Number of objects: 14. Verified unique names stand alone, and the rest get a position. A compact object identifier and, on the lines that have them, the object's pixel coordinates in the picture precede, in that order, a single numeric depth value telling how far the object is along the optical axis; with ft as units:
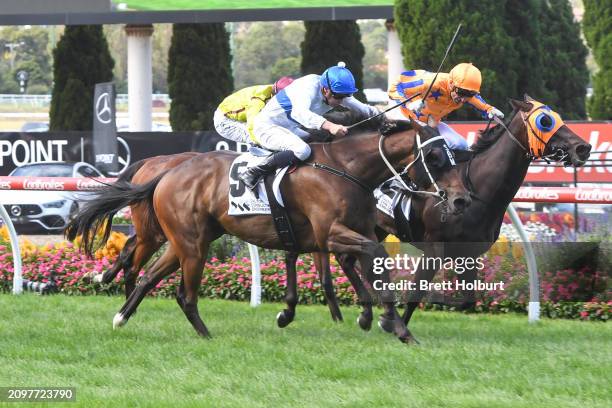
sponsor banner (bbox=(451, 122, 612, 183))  73.36
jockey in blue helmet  42.65
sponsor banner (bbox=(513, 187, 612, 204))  46.14
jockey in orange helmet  46.65
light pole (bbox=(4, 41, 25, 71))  445.21
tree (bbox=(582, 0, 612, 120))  94.32
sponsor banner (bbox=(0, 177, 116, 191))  57.67
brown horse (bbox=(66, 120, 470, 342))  41.52
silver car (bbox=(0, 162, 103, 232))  90.74
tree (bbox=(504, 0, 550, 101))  109.50
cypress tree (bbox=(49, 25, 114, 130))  139.64
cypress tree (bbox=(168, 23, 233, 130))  142.20
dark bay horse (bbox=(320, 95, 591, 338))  44.45
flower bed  49.47
